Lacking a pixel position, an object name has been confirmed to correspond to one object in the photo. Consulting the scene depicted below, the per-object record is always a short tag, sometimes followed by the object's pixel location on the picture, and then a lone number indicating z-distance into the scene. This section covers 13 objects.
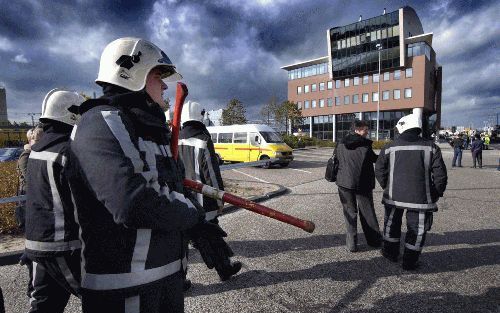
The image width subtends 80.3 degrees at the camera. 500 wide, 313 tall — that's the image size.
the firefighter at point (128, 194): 1.27
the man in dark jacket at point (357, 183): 4.39
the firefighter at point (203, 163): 3.46
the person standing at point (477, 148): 14.73
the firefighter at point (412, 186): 3.73
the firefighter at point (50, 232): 2.07
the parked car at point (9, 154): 13.82
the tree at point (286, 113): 45.31
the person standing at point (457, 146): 15.46
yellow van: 15.00
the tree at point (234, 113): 41.72
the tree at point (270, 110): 46.12
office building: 43.91
